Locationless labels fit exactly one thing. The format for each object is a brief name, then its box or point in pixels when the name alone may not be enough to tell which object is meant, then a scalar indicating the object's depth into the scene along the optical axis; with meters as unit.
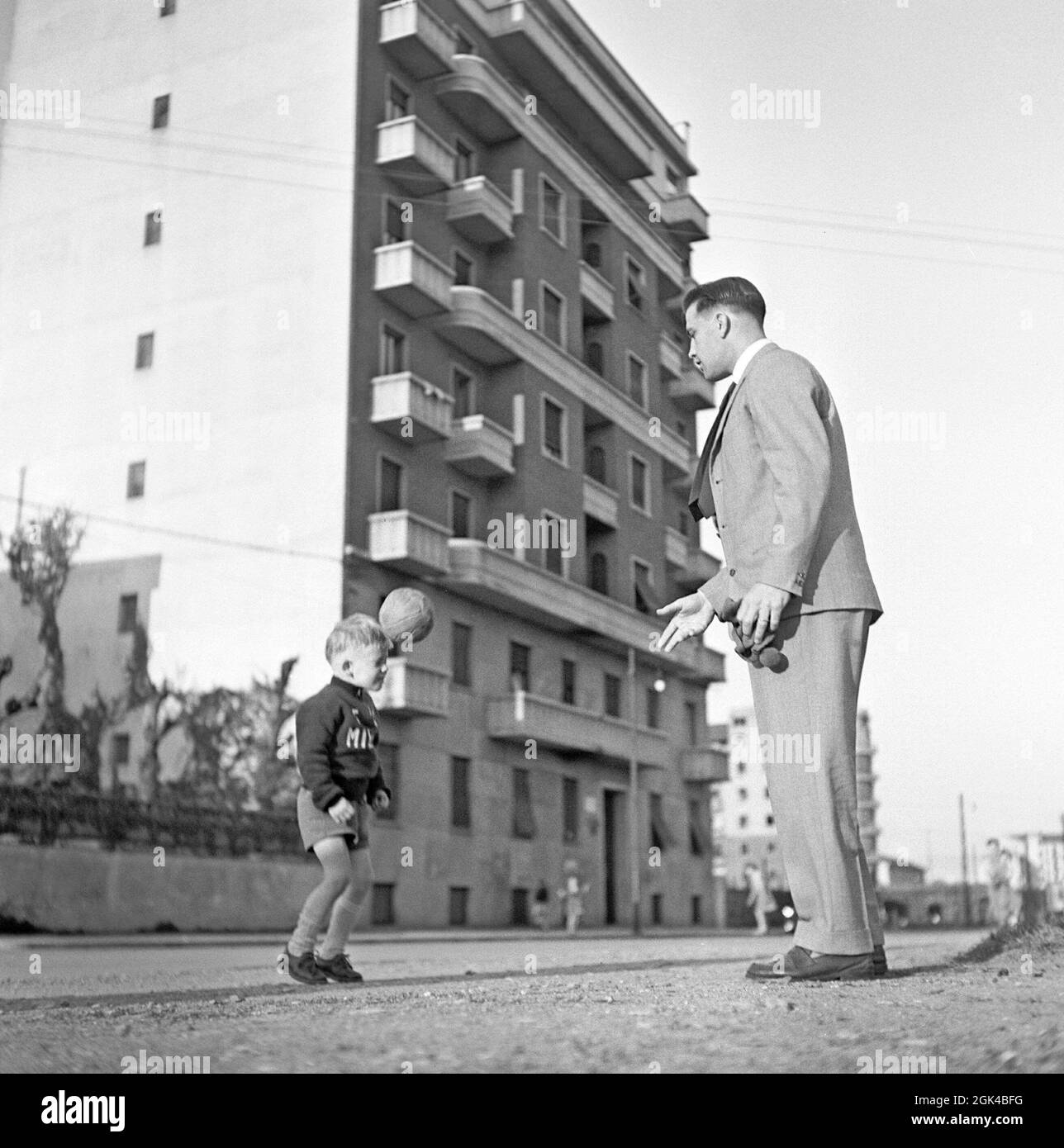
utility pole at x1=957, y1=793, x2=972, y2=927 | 82.71
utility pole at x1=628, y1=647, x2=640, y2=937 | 32.50
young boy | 5.48
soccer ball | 5.43
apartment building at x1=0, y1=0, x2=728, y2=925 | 28.50
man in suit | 3.81
